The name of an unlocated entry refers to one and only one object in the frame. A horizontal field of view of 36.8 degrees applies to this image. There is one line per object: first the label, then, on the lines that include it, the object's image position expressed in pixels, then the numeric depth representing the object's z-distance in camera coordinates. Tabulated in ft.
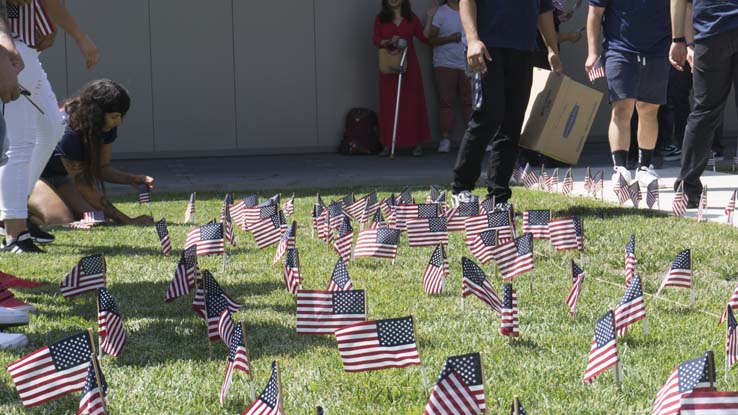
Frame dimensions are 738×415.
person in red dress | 46.52
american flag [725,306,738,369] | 10.74
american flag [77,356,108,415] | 9.05
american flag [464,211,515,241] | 19.17
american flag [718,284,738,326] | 13.21
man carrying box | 23.32
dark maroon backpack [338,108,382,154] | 47.78
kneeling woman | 25.05
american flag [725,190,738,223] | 21.88
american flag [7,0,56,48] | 18.83
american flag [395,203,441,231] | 20.72
